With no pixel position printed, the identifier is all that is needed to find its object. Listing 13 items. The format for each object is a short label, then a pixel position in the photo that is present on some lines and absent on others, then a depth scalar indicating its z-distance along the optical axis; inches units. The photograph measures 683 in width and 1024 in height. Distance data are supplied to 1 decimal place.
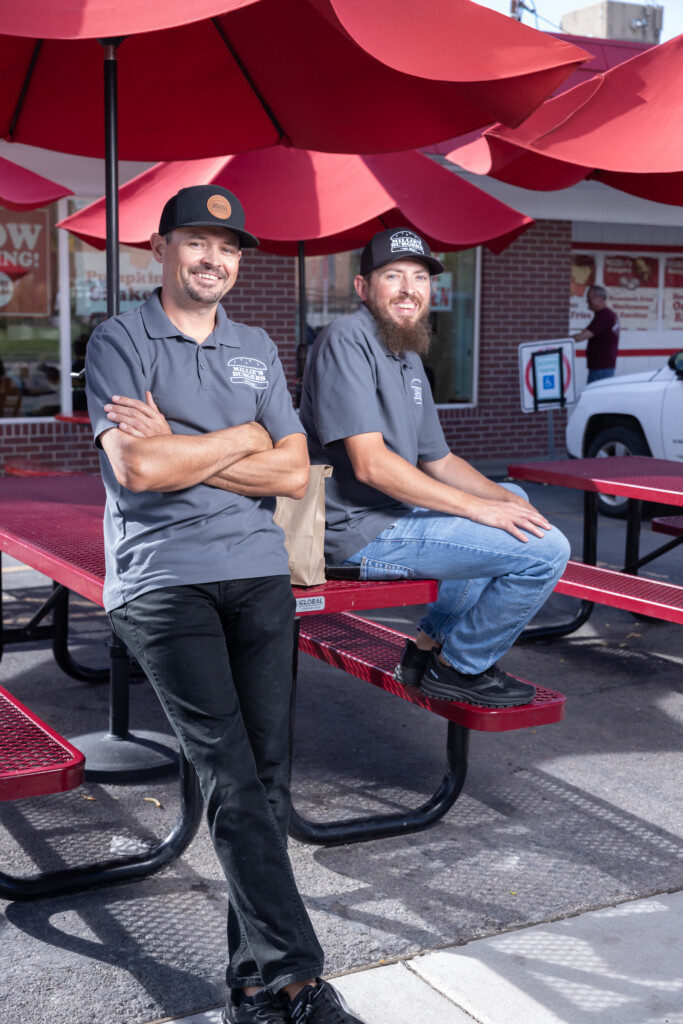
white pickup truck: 408.2
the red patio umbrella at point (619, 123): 180.2
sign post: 500.4
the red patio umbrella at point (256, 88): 140.3
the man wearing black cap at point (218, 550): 103.0
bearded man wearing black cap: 141.7
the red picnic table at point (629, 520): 191.2
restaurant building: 448.1
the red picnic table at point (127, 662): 136.3
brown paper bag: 131.6
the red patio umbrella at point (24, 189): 263.9
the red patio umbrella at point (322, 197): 261.4
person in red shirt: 522.6
